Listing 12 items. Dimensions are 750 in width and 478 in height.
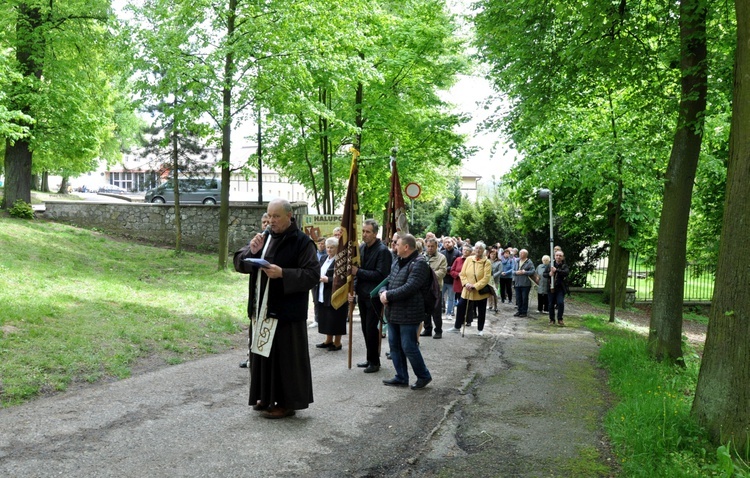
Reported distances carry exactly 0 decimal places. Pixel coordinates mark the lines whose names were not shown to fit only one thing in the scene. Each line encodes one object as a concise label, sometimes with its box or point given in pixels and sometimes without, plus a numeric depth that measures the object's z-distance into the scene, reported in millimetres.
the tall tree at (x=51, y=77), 22328
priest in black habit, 6973
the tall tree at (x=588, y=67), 11734
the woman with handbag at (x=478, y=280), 14531
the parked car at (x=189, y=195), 37369
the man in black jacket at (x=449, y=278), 17358
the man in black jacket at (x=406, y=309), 8719
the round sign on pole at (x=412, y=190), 17188
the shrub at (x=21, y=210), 23672
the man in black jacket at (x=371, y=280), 9820
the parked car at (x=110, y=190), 69812
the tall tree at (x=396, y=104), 25516
